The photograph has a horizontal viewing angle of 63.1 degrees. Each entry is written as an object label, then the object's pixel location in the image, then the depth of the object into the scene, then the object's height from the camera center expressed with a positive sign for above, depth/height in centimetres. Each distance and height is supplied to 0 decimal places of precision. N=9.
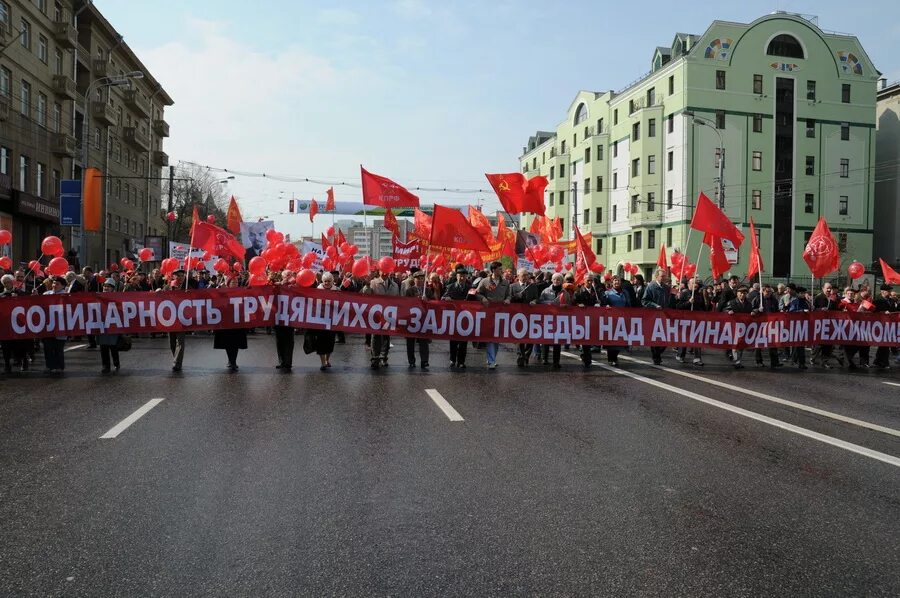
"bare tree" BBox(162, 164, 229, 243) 7962 +1026
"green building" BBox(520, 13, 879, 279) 5653 +1256
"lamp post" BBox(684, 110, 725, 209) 3419 +503
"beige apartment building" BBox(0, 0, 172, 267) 3412 +974
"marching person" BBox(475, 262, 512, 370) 1530 +5
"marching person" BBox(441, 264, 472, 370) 1452 -9
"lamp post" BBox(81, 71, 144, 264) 3362 +795
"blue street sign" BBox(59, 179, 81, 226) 3009 +340
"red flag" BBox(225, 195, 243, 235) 3209 +313
